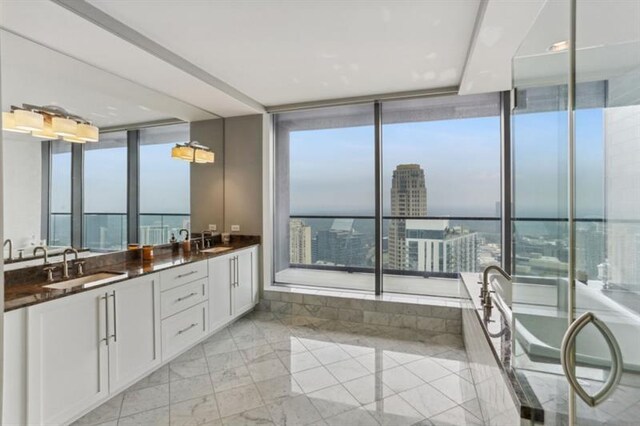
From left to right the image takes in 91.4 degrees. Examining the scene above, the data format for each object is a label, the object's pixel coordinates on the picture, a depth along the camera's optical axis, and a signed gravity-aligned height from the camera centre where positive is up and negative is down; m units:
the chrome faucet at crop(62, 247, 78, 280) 2.36 -0.41
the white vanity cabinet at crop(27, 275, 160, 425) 1.74 -0.86
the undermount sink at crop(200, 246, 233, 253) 3.62 -0.43
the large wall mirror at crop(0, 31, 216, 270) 2.18 +0.43
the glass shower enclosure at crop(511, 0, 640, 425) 1.06 +0.00
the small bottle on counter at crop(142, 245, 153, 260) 3.09 -0.39
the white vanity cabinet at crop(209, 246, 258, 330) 3.30 -0.83
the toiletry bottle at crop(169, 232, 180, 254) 3.66 -0.37
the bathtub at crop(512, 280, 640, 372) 1.07 -0.46
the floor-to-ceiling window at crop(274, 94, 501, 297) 3.70 +0.26
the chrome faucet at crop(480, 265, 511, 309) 2.28 -0.56
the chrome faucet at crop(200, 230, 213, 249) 3.97 -0.27
